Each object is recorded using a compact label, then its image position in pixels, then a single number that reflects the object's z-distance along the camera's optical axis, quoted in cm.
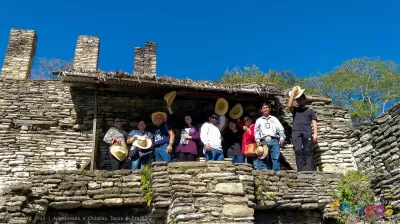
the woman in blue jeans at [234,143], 784
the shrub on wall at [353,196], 645
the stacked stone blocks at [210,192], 530
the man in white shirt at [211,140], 743
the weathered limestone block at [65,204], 594
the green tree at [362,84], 2042
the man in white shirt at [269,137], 734
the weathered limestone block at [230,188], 565
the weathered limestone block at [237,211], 539
